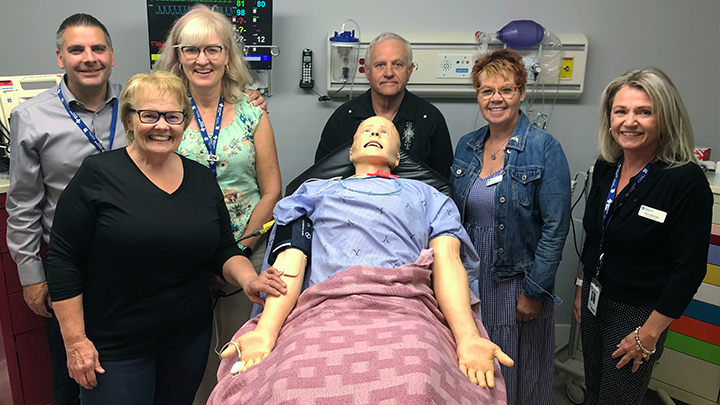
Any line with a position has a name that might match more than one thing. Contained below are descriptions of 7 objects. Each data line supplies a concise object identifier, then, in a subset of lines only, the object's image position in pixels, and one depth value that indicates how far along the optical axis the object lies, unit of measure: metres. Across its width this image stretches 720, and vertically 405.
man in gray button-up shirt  1.70
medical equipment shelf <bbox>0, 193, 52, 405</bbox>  2.03
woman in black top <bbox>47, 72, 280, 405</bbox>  1.41
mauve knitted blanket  1.10
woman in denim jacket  1.83
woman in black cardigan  1.53
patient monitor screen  2.51
